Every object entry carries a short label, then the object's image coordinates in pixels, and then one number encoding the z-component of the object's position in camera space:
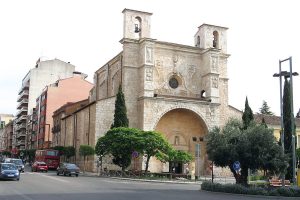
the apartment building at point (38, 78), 99.44
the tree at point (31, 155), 82.67
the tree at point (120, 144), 41.19
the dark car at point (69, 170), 39.81
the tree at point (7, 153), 125.39
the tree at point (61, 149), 60.66
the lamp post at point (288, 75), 25.82
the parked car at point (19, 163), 45.73
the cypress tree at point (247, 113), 49.66
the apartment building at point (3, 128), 156.62
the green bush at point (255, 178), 41.03
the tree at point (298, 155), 47.19
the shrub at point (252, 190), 21.83
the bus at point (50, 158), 57.16
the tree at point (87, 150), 48.88
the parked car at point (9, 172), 29.97
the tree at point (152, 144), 41.19
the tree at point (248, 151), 25.31
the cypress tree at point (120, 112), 46.59
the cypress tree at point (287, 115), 34.83
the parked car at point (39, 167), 51.06
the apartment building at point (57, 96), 88.94
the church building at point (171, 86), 51.19
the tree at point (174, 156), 41.75
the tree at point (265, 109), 101.12
